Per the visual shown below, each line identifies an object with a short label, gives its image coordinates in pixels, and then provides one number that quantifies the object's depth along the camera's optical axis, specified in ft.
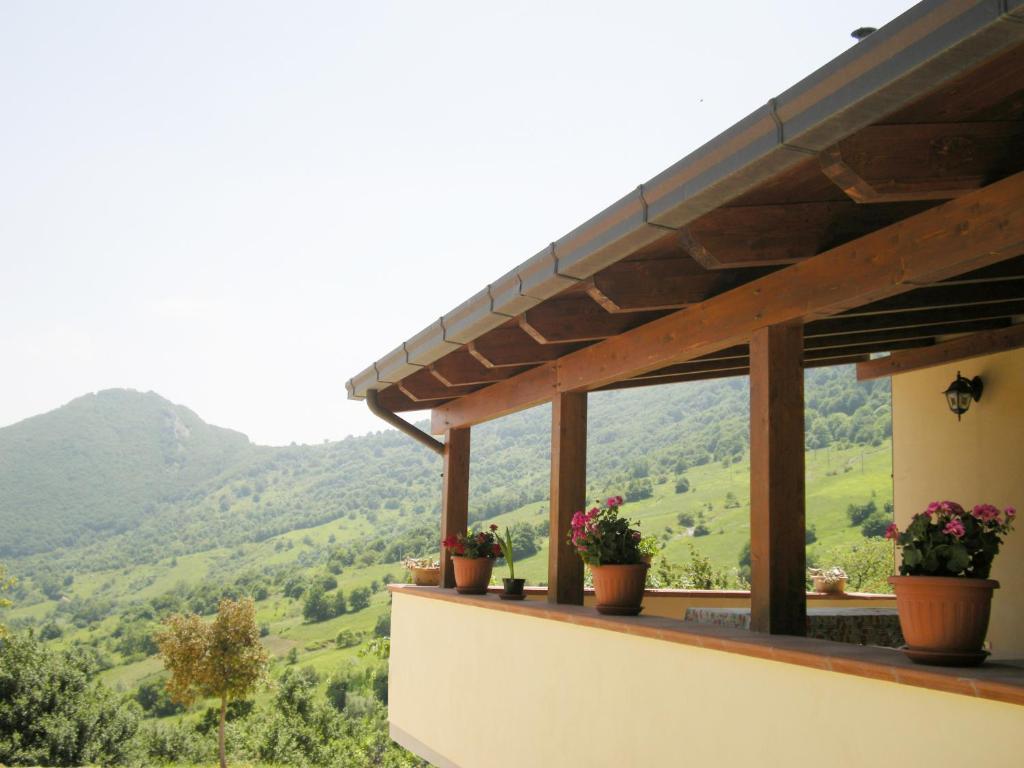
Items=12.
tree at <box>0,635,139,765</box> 97.76
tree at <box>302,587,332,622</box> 160.04
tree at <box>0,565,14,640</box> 62.08
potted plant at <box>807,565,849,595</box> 30.32
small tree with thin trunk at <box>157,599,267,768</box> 91.15
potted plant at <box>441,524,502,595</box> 24.59
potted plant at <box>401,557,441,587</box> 28.76
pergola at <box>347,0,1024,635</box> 8.70
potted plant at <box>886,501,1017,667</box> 10.28
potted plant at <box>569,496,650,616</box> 17.38
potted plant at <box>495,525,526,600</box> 22.98
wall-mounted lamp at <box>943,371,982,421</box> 21.90
